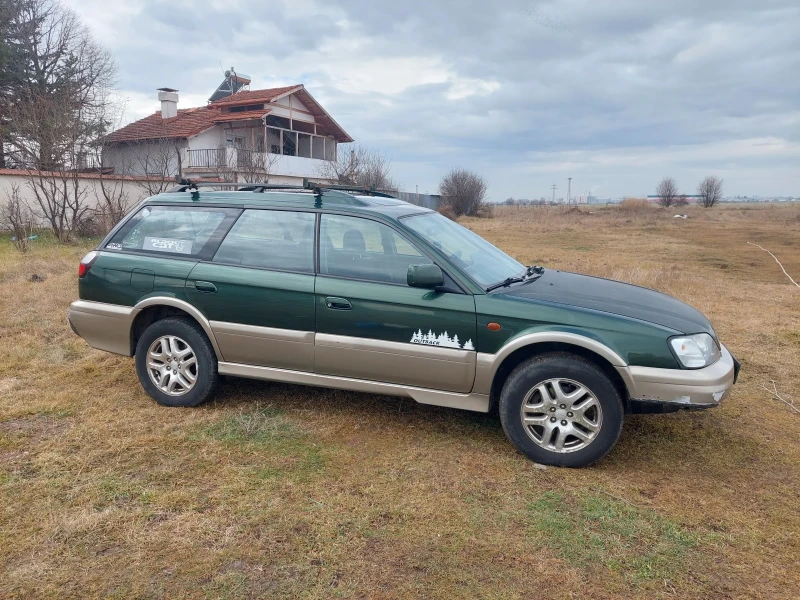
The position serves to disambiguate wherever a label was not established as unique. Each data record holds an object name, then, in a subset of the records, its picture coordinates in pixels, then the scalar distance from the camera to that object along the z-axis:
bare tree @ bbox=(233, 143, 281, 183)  21.98
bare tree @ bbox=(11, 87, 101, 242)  16.41
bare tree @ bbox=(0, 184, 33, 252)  14.43
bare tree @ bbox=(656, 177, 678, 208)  70.62
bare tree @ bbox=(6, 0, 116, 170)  16.50
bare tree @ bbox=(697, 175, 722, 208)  70.81
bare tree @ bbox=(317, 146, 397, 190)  26.47
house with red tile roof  23.44
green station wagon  3.42
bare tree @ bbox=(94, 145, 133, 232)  17.56
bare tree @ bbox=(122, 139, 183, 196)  20.45
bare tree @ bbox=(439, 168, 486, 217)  44.44
